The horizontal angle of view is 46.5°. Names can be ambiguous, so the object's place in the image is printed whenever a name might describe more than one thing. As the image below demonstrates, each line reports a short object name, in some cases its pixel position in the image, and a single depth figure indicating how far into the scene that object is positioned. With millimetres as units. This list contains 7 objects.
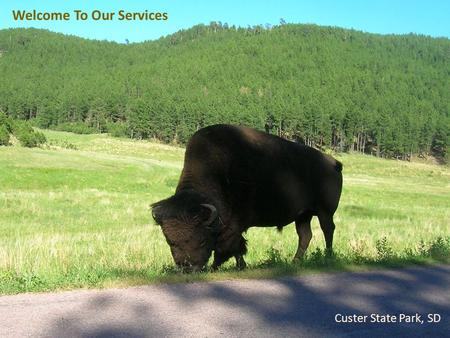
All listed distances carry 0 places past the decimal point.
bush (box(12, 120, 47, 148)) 60219
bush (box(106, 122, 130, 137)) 144688
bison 7977
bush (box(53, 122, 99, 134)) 152188
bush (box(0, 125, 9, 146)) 55238
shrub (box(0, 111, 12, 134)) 61044
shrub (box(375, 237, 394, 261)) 9849
